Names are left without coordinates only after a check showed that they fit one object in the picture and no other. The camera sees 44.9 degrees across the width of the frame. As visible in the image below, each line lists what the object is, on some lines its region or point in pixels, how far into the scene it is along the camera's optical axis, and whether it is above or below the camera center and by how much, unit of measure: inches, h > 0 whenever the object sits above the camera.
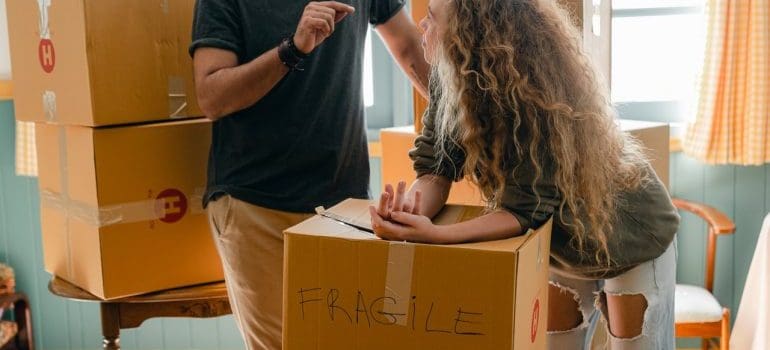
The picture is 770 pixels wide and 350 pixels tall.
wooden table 78.5 -18.9
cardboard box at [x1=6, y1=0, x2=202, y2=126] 74.3 +2.1
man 69.1 -4.5
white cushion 116.3 -30.0
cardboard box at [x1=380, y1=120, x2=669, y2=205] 83.4 -7.4
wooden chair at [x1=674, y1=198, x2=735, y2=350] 116.5 -29.9
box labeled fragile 47.2 -11.1
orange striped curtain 123.3 -2.7
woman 53.7 -5.5
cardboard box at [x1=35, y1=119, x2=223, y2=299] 76.1 -10.2
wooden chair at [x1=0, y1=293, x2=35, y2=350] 128.8 -32.9
